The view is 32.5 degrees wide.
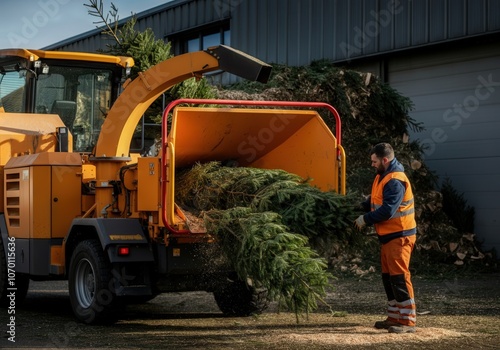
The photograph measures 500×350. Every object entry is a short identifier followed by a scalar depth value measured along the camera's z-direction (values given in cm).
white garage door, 1545
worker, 861
